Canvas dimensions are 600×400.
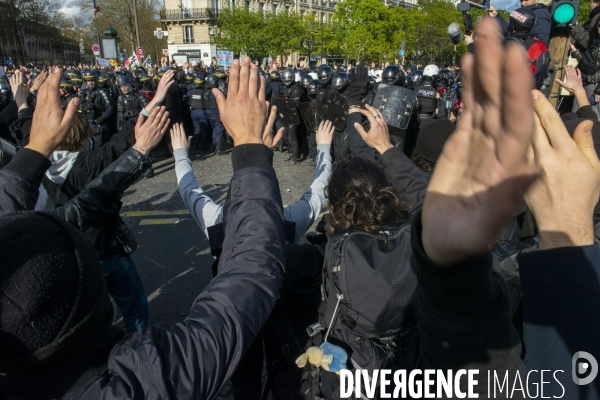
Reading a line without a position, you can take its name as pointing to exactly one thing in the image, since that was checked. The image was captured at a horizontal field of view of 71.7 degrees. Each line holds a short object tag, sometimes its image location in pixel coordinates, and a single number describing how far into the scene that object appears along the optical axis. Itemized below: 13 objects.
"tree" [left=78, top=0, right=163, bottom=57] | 47.06
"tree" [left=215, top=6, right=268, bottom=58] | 43.00
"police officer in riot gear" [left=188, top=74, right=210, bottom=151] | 10.06
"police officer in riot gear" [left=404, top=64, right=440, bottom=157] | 7.77
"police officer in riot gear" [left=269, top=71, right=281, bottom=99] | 10.37
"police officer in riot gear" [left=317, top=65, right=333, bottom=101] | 8.59
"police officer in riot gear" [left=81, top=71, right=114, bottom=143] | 8.87
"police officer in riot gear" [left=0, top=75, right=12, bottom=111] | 10.30
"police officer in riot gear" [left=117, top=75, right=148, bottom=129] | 8.68
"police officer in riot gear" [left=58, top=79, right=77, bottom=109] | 8.70
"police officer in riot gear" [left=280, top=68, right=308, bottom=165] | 9.01
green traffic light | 4.57
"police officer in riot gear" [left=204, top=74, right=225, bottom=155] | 9.93
